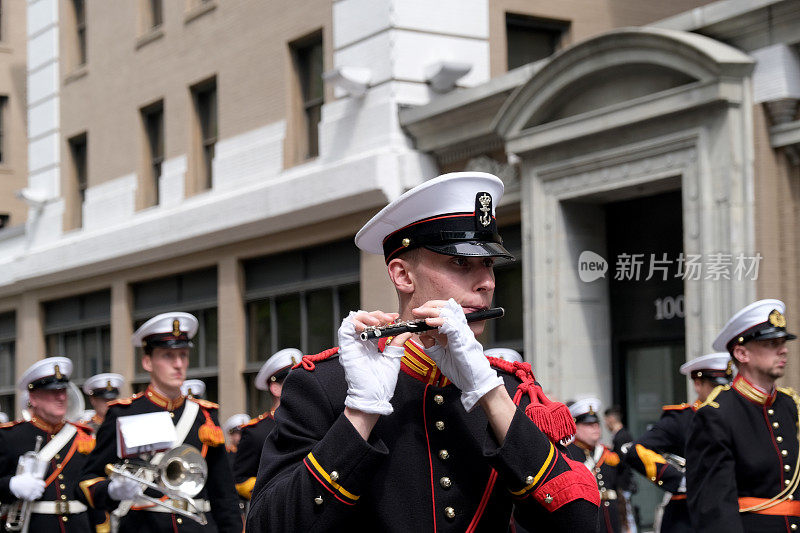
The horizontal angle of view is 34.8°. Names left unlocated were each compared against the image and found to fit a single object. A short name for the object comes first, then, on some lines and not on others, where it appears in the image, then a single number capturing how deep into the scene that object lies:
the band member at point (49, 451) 10.17
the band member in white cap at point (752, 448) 7.31
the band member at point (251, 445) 10.20
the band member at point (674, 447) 10.84
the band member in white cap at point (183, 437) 8.75
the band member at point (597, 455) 12.69
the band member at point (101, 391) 16.66
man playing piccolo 3.46
